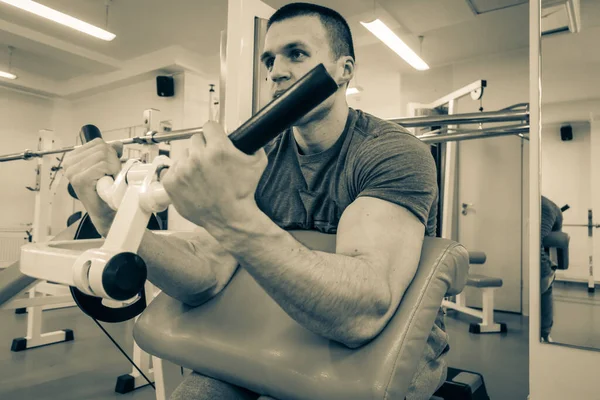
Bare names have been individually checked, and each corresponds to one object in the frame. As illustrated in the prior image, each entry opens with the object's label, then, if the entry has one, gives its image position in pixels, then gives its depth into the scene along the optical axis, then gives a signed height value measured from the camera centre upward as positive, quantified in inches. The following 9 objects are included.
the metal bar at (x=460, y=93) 131.7 +41.1
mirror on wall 53.7 +6.7
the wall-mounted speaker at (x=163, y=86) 224.1 +66.0
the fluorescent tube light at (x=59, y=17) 138.4 +66.8
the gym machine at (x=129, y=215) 18.2 -0.3
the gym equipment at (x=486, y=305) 130.7 -28.2
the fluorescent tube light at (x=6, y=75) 208.2 +65.5
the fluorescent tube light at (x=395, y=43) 139.0 +62.7
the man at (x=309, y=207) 21.0 +0.3
